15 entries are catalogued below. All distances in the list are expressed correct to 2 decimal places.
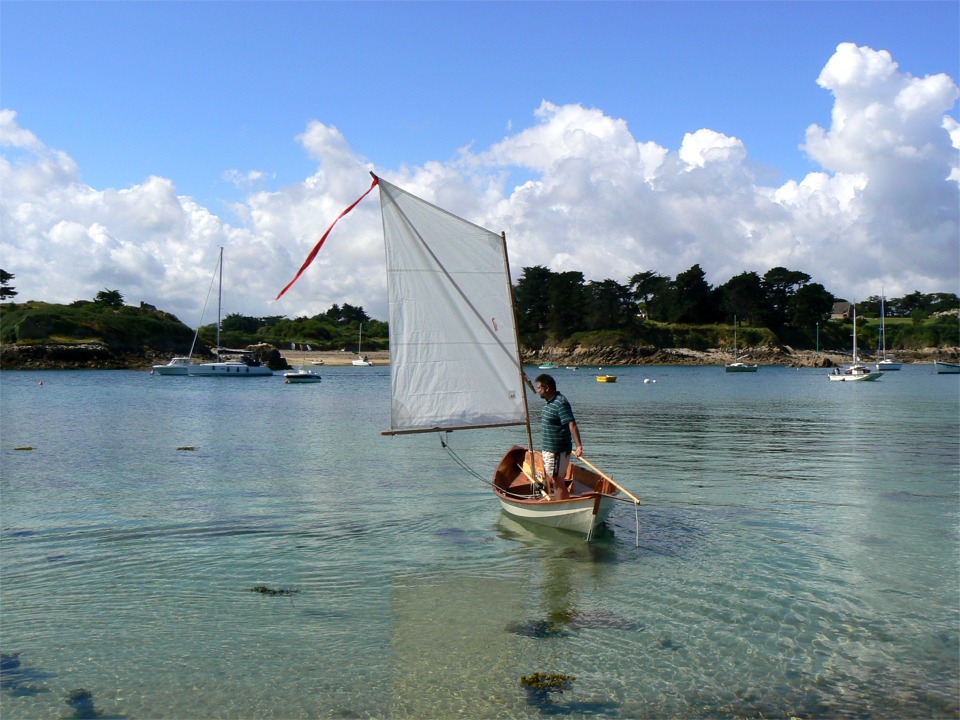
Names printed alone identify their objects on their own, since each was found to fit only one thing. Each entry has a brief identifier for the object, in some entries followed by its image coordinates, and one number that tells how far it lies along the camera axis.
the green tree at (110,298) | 164.75
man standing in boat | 15.04
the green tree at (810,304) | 196.62
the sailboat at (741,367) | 136.50
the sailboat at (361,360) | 165.62
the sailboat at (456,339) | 15.36
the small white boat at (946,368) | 136.12
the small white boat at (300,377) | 97.79
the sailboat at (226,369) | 107.62
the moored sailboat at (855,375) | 101.00
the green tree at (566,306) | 197.00
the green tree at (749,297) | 198.00
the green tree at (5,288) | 160.00
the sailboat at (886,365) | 135.50
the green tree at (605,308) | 194.38
